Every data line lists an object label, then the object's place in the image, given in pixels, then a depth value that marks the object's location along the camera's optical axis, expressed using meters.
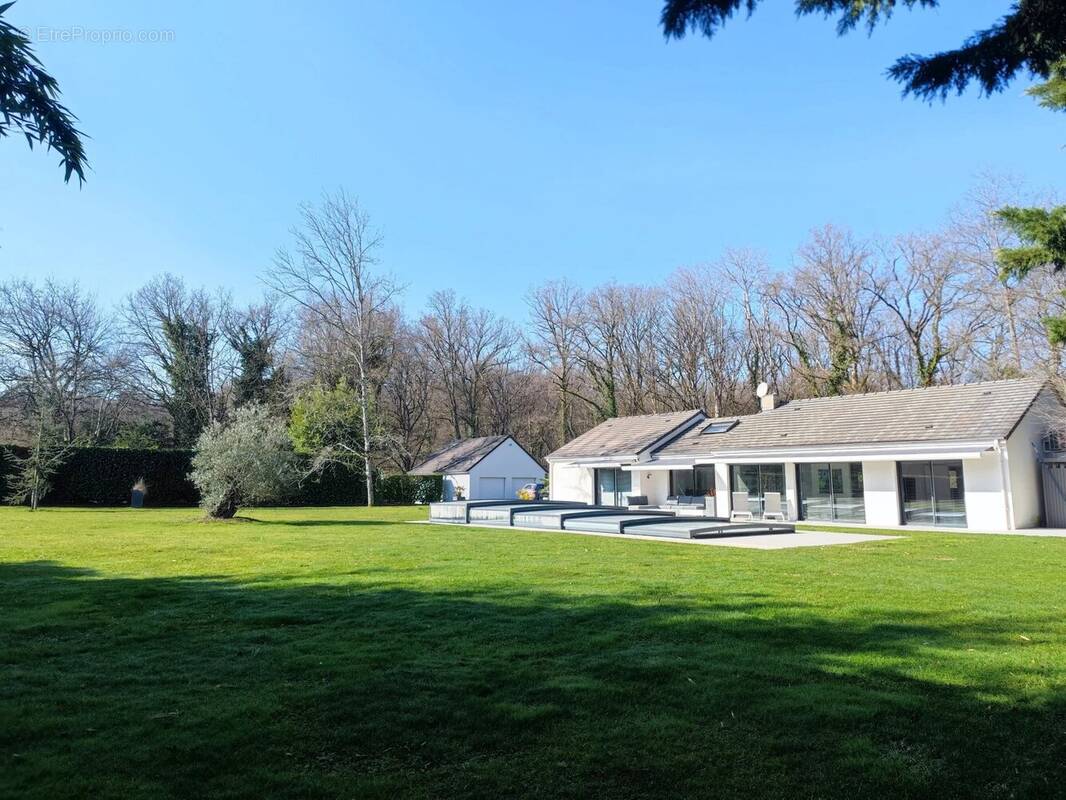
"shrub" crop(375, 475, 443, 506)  44.72
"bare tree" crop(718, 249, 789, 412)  43.25
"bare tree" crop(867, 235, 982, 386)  33.62
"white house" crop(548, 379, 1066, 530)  22.12
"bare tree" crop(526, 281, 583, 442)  50.03
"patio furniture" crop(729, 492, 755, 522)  26.58
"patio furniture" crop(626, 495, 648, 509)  32.50
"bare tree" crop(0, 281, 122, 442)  40.72
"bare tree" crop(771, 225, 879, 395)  37.88
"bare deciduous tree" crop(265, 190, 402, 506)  40.66
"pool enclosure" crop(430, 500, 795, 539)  18.55
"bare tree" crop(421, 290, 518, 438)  54.66
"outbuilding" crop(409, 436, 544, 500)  43.81
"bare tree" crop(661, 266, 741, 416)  45.81
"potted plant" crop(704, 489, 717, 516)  28.20
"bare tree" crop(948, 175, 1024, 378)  27.80
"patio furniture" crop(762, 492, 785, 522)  26.00
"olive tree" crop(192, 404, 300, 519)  23.86
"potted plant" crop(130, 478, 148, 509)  35.47
